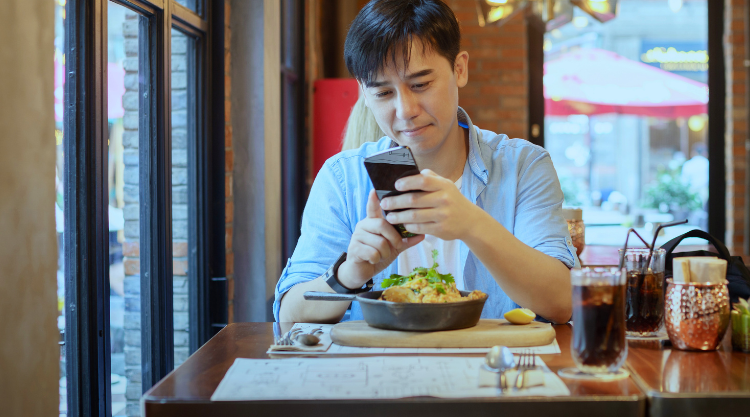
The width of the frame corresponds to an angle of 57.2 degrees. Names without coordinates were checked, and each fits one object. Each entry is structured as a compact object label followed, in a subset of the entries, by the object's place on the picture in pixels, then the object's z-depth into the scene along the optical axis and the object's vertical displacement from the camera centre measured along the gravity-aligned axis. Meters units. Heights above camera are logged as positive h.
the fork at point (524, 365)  0.87 -0.23
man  1.18 +0.00
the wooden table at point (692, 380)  0.82 -0.24
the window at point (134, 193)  1.43 +0.02
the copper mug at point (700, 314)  1.03 -0.18
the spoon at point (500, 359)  0.92 -0.22
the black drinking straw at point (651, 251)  1.14 -0.09
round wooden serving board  1.07 -0.22
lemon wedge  1.15 -0.20
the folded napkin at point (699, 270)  1.05 -0.11
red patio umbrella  5.16 +0.83
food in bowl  1.10 -0.15
